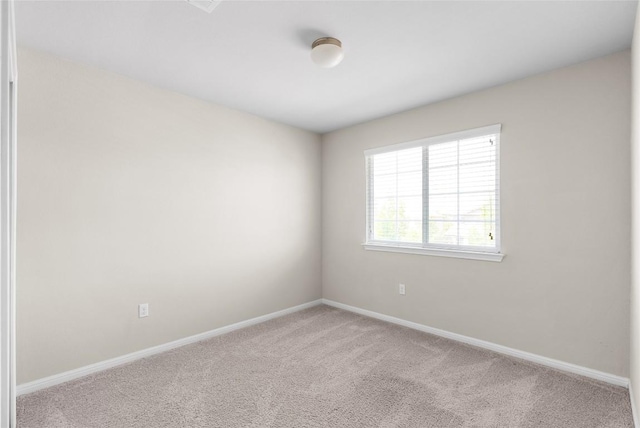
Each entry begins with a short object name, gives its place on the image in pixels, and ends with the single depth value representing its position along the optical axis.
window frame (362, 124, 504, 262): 2.99
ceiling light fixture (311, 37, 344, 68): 2.15
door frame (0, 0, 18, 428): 1.21
